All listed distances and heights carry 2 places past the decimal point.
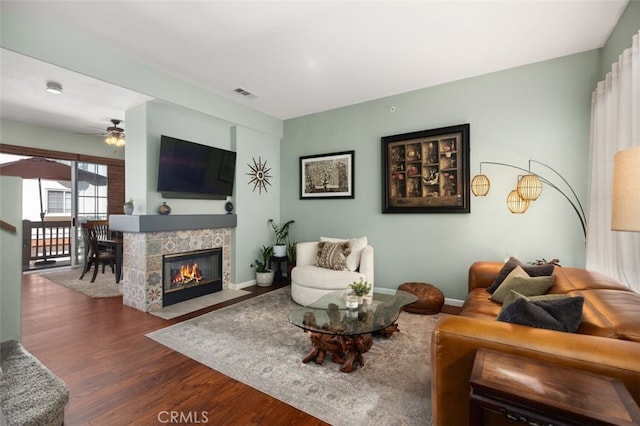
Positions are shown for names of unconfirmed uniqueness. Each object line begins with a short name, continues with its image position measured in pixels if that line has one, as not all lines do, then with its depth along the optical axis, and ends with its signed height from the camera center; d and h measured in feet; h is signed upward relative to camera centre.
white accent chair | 11.44 -2.72
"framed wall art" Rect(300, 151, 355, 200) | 15.19 +2.12
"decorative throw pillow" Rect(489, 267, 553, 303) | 7.33 -1.93
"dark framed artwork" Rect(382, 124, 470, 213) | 12.10 +1.93
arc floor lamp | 10.16 +0.84
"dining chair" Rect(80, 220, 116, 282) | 16.15 -2.25
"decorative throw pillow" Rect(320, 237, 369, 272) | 12.36 -1.79
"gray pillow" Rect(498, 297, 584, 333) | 4.50 -1.64
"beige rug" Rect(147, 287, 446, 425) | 5.84 -4.04
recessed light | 10.36 +4.71
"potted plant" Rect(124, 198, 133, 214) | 12.03 +0.21
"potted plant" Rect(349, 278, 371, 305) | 8.86 -2.44
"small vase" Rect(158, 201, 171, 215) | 12.29 +0.13
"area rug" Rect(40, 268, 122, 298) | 14.12 -3.99
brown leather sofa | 3.43 -1.78
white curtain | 6.91 +1.83
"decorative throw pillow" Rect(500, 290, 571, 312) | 5.36 -1.67
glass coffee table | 7.14 -2.91
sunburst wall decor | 16.20 +2.22
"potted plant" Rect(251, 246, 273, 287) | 15.61 -3.17
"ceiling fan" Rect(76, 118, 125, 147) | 14.96 +4.07
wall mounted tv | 12.28 +2.00
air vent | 13.20 +5.78
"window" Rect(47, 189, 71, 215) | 21.85 +0.76
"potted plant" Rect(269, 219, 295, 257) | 17.13 -1.20
